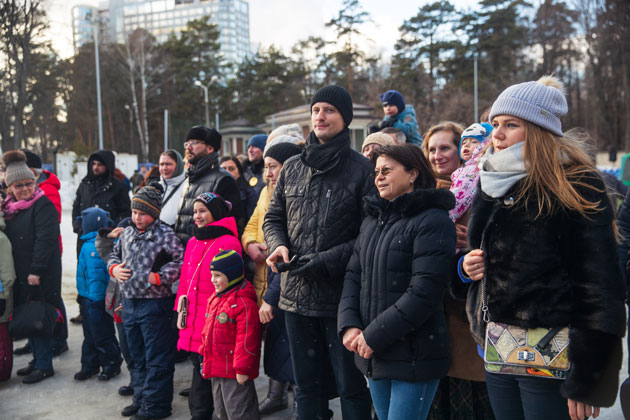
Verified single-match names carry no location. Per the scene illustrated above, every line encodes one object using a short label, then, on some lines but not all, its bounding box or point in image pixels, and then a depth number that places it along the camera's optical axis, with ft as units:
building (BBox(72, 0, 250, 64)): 359.05
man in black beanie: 9.66
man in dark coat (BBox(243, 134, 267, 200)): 18.61
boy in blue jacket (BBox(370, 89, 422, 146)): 18.65
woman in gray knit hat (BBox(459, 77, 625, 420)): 6.14
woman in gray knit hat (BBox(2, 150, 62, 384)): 16.31
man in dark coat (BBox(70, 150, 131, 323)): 19.76
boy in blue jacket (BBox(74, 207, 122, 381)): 16.07
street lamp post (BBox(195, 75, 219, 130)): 151.81
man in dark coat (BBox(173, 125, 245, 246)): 14.07
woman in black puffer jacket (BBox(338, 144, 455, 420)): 7.88
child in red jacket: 11.78
